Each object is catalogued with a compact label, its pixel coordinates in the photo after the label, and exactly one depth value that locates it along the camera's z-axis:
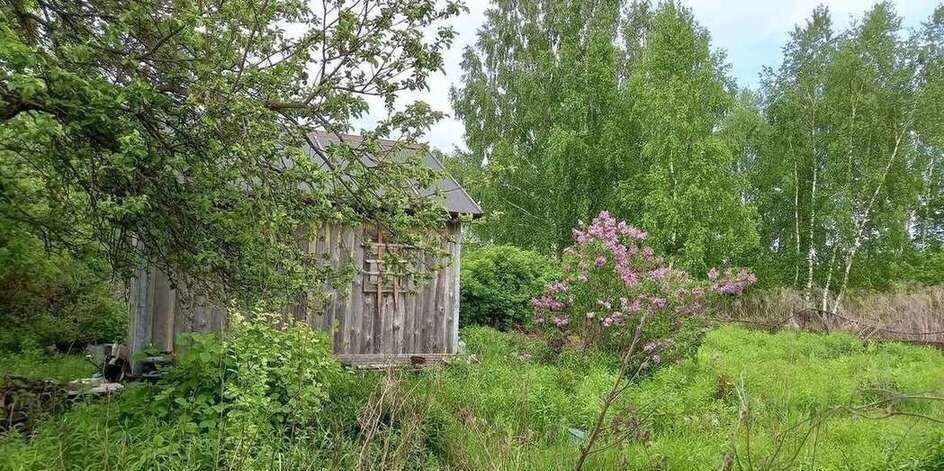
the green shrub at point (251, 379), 4.08
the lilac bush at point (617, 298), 8.38
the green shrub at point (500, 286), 12.65
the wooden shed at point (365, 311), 7.74
